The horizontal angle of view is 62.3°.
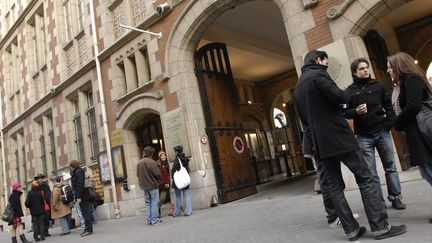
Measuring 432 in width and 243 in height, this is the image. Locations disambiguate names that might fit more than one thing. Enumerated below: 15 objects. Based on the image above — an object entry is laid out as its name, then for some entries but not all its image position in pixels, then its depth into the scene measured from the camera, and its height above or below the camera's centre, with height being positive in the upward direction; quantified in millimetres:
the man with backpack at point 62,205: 9617 +275
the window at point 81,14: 13961 +7640
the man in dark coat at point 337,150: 3359 +124
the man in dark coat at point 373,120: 4207 +412
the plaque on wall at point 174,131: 9211 +1618
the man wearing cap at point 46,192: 9821 +730
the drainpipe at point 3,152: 19934 +4190
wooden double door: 9391 +1614
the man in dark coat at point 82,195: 8008 +358
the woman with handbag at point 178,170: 8219 +408
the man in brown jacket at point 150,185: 7738 +302
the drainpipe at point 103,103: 11245 +3341
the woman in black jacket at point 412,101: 3441 +451
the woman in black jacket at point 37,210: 9359 +257
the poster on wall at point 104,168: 11617 +1270
